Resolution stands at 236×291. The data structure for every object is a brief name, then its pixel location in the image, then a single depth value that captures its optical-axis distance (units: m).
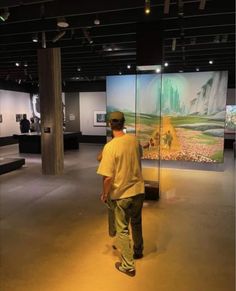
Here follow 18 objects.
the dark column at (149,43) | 4.86
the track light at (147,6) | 3.86
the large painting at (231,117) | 12.57
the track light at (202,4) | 4.00
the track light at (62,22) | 4.94
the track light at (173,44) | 6.29
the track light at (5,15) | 4.58
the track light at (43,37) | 5.96
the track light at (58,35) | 5.70
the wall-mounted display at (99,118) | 14.58
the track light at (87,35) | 5.77
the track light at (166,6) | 3.94
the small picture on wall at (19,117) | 14.74
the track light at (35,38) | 6.05
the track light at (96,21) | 4.91
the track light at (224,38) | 6.29
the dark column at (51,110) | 7.04
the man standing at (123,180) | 2.62
